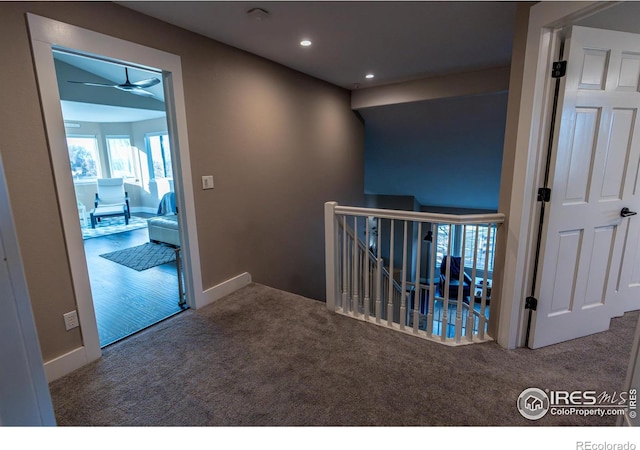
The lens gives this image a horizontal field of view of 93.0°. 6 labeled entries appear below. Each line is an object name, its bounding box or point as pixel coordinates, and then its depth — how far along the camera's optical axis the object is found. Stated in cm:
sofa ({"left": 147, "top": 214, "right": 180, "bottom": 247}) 466
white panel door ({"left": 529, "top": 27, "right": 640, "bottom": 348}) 178
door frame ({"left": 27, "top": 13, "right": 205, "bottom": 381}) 168
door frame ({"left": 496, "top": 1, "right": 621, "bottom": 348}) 168
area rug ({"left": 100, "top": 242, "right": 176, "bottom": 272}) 416
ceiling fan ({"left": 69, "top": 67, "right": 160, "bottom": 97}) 352
